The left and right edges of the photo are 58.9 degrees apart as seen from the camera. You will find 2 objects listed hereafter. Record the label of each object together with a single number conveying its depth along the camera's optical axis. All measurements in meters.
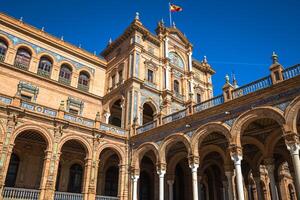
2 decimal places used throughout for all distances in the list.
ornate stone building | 14.67
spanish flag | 27.60
